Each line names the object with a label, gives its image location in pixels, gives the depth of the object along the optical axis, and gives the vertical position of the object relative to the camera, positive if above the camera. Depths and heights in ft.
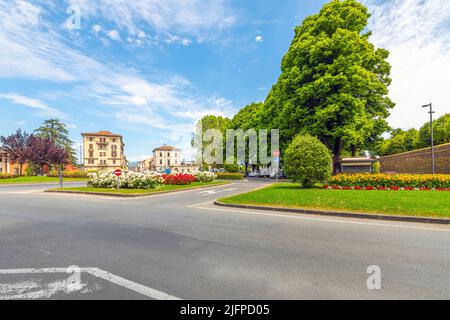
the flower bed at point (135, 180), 52.19 -4.41
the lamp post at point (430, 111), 61.58 +14.96
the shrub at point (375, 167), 80.87 -2.29
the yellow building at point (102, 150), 239.91 +17.62
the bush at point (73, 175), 119.48 -5.80
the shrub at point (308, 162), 43.60 +0.01
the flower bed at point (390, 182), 37.60 -4.15
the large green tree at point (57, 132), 201.87 +33.26
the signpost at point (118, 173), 47.80 -1.99
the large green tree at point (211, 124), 146.02 +28.37
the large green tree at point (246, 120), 110.67 +27.03
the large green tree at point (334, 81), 53.11 +22.35
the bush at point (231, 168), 141.88 -3.47
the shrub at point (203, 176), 78.95 -4.96
